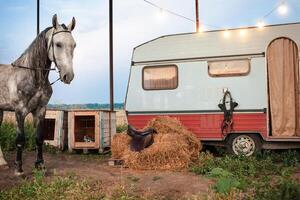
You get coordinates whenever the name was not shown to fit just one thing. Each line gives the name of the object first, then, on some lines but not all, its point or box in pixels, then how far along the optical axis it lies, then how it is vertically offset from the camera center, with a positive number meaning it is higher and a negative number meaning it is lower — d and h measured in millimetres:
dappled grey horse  7562 +699
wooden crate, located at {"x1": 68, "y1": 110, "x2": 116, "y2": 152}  12891 -552
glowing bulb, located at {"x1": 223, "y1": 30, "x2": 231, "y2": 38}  11520 +2287
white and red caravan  10922 +857
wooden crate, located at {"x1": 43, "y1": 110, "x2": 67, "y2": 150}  13359 -522
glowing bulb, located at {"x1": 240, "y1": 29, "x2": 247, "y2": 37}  11386 +2287
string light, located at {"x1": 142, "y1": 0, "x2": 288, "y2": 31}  11313 +2292
